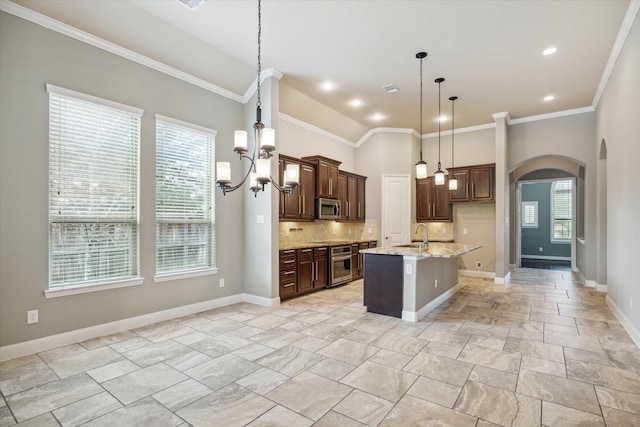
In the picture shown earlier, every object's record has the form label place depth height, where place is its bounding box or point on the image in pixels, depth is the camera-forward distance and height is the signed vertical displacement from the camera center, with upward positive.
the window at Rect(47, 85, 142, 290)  3.40 +0.29
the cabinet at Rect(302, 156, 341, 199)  6.45 +0.82
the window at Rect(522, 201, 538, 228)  11.86 +0.08
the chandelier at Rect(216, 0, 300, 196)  3.02 +0.50
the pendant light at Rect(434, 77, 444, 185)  5.27 +0.68
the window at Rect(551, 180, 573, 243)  11.31 +0.18
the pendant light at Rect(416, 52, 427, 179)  4.96 +0.72
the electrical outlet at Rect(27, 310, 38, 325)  3.20 -0.99
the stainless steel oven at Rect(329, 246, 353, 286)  6.38 -0.99
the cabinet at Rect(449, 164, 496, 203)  7.25 +0.74
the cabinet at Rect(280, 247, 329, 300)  5.33 -0.95
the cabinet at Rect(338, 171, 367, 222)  7.26 +0.48
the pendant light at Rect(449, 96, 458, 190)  6.02 +0.86
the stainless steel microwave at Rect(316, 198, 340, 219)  6.46 +0.15
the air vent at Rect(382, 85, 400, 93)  5.54 +2.21
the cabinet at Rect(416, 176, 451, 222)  7.88 +0.37
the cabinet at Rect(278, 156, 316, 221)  5.69 +0.35
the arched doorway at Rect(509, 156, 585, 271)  8.24 +0.11
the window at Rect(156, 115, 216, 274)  4.32 +0.27
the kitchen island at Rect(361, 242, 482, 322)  4.26 -0.88
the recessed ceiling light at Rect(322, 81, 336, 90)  5.45 +2.22
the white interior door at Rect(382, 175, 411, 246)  7.92 +0.17
